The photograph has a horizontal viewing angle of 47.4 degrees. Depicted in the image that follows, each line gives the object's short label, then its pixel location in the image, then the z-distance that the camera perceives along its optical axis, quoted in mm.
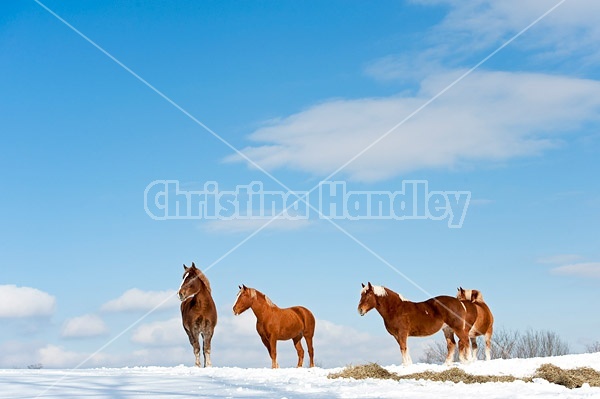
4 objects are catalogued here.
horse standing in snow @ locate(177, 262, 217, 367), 13984
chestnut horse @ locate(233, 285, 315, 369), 14275
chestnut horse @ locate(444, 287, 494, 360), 14781
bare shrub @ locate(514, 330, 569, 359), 23328
